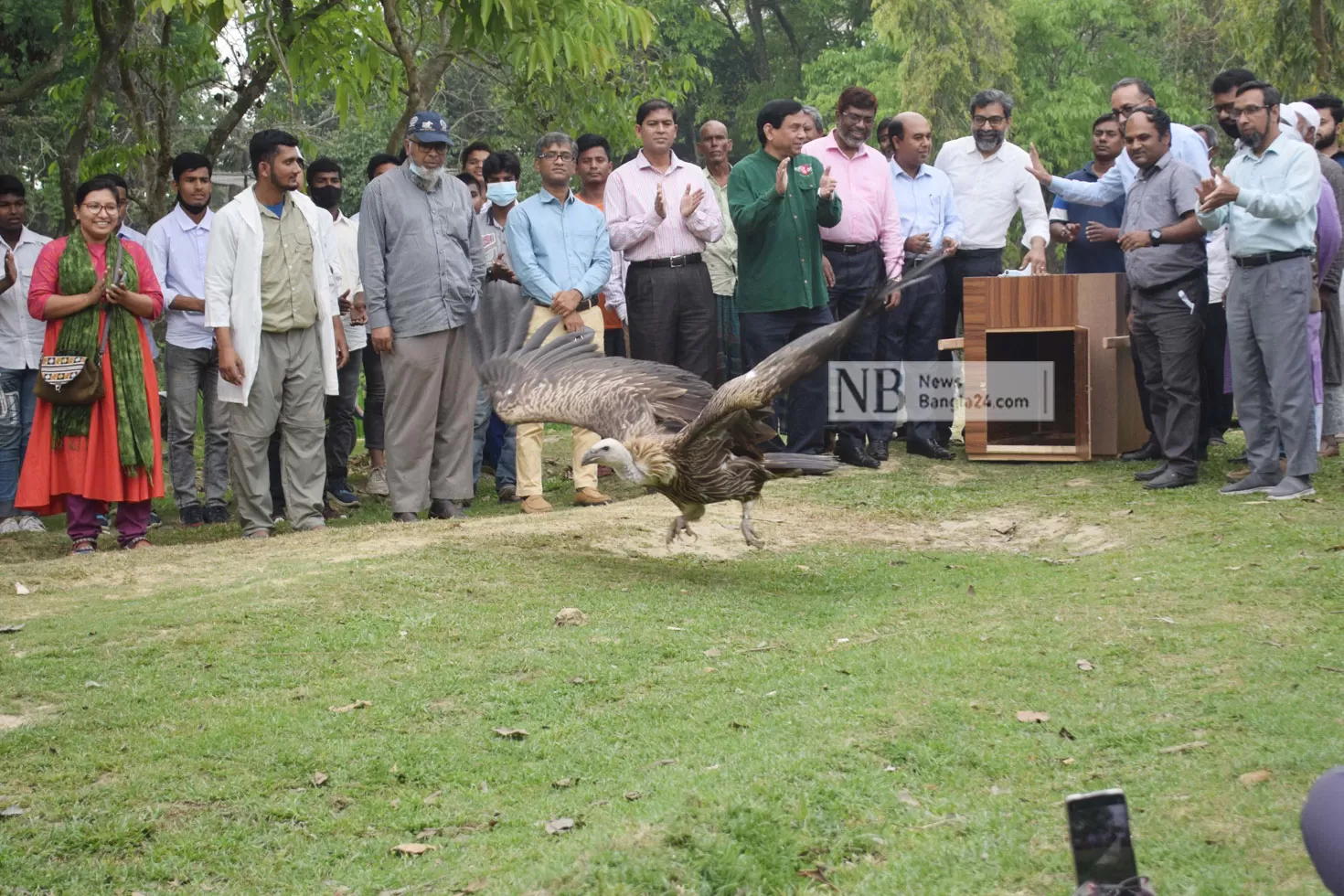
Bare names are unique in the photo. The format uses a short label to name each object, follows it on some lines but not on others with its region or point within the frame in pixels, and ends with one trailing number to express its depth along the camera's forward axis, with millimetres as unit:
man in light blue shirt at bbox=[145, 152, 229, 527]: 10031
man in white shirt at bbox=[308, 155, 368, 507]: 11078
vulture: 7203
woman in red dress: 8789
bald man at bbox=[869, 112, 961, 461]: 11266
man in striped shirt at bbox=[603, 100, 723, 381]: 10273
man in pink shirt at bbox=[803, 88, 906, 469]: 10836
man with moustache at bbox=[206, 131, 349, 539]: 8961
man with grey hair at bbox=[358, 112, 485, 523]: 9312
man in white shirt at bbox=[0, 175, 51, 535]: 9852
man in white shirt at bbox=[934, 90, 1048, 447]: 11461
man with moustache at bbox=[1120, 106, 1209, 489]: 9461
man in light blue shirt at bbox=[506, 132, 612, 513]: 10023
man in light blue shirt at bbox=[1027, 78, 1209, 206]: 10742
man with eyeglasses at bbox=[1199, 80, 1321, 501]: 8492
